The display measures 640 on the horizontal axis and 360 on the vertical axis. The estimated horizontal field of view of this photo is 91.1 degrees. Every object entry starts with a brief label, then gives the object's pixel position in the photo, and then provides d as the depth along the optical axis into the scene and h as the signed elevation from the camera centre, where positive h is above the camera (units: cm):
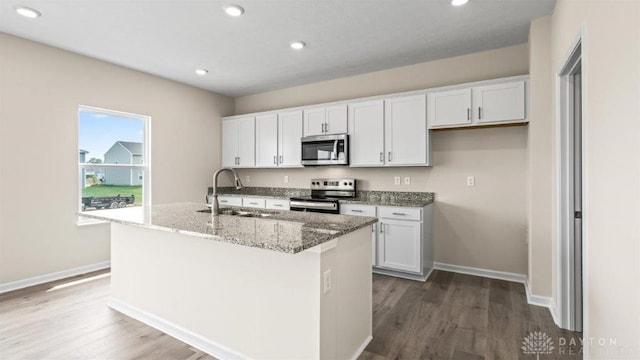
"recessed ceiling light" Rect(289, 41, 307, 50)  339 +148
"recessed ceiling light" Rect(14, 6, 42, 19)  268 +146
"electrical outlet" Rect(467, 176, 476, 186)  374 -2
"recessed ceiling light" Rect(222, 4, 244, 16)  264 +145
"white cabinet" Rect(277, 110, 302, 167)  469 +62
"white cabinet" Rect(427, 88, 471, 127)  348 +81
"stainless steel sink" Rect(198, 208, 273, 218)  253 -29
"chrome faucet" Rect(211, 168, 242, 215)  247 -19
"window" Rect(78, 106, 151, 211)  388 +27
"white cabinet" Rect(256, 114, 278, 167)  493 +62
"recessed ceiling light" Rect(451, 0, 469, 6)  258 +146
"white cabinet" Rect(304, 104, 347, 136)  429 +83
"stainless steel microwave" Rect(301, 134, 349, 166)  421 +40
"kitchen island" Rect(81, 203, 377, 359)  172 -66
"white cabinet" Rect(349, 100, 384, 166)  401 +60
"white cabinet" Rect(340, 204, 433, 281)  352 -71
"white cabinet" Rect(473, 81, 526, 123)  321 +80
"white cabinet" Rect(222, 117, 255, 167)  520 +63
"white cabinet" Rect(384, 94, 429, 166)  372 +58
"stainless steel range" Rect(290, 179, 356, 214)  402 -25
